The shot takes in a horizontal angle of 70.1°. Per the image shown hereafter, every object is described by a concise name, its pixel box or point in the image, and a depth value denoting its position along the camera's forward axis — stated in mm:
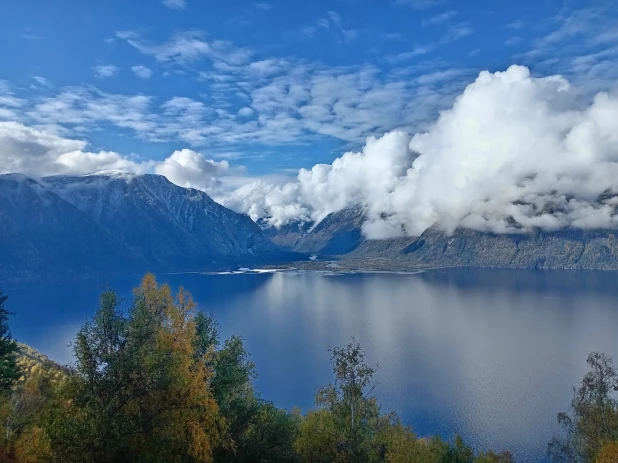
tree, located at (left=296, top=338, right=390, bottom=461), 29484
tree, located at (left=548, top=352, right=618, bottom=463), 37938
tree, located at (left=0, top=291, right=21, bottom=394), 36625
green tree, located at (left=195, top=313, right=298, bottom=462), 27203
